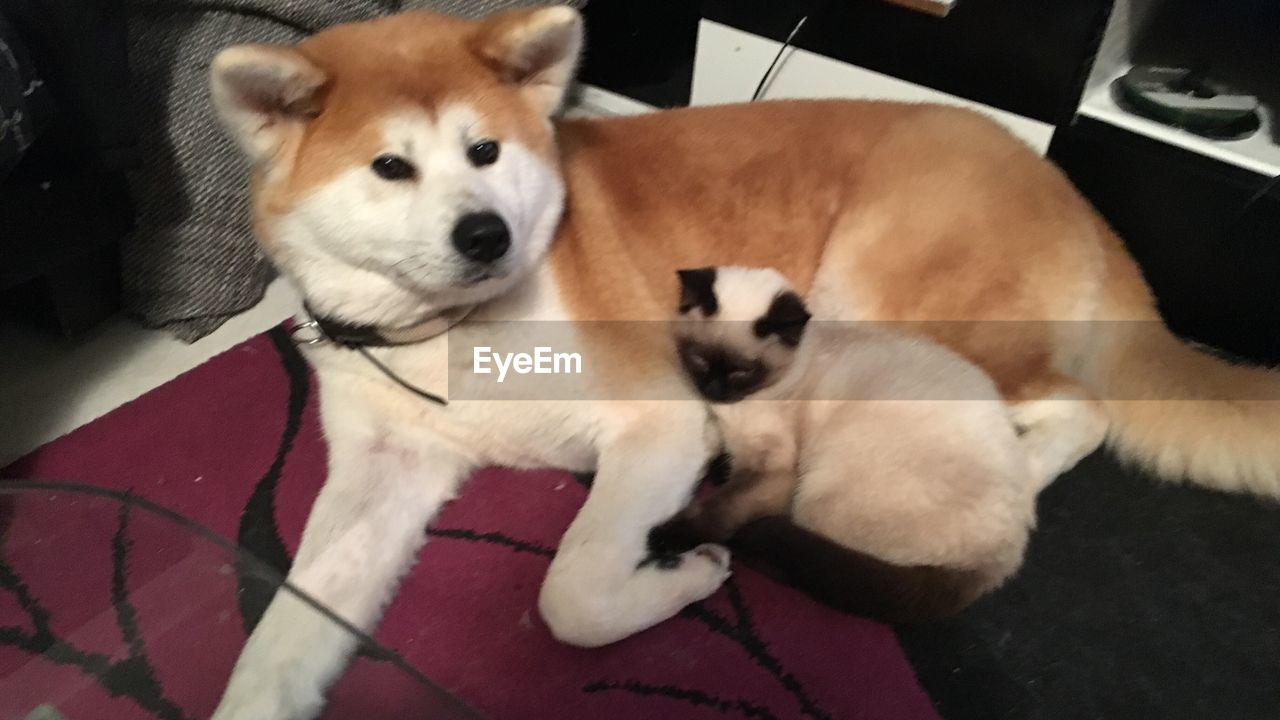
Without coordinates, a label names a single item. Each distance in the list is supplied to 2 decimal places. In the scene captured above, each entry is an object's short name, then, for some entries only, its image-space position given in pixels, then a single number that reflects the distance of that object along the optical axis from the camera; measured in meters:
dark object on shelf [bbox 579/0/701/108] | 2.32
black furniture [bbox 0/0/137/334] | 1.28
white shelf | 1.59
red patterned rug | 1.15
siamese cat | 1.20
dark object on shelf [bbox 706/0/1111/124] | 1.62
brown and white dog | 1.11
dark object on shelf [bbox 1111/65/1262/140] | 1.63
